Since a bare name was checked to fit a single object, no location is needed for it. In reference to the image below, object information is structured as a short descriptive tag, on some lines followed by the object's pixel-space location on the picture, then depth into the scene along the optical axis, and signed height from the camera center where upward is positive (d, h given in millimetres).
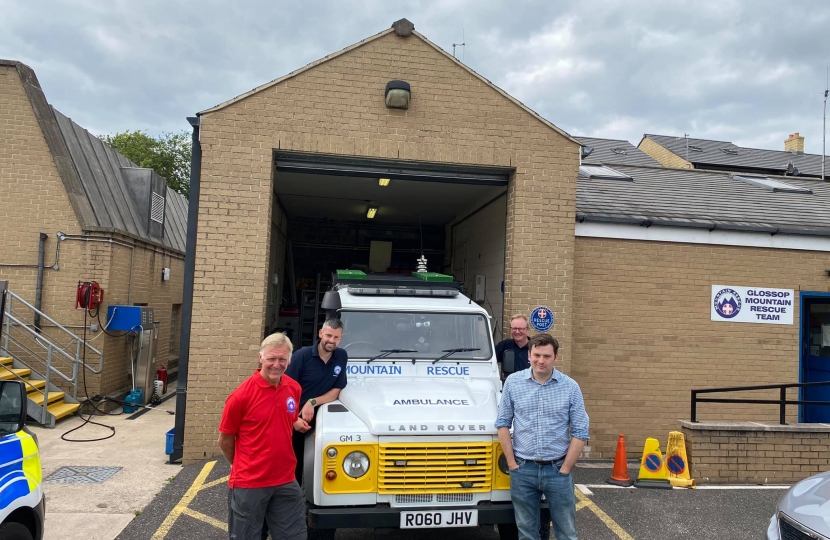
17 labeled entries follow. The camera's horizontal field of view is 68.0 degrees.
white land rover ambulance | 4301 -1202
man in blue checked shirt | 4160 -984
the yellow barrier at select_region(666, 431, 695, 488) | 7059 -1812
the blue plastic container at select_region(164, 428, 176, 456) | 7686 -2047
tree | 35031 +7517
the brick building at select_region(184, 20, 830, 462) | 7637 +904
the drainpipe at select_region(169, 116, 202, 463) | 7575 -156
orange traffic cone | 7100 -1939
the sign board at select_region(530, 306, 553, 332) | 8148 -293
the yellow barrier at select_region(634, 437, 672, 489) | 6996 -1905
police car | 3278 -1101
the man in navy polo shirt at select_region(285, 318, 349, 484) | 4785 -649
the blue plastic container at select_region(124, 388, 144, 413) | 10938 -2160
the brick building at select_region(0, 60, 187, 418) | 10680 +936
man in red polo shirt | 3723 -998
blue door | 9931 -694
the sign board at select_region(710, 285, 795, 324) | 8992 +31
